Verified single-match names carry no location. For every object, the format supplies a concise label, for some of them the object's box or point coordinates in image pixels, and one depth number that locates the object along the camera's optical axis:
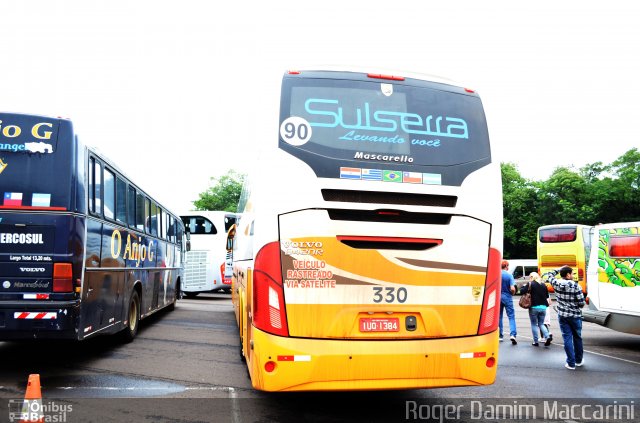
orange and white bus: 5.00
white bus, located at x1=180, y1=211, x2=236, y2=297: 24.86
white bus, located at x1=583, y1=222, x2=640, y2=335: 11.05
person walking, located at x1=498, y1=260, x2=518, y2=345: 11.77
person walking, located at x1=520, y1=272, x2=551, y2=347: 11.45
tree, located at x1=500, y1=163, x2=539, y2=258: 52.38
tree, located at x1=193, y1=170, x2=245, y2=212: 69.31
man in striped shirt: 8.85
